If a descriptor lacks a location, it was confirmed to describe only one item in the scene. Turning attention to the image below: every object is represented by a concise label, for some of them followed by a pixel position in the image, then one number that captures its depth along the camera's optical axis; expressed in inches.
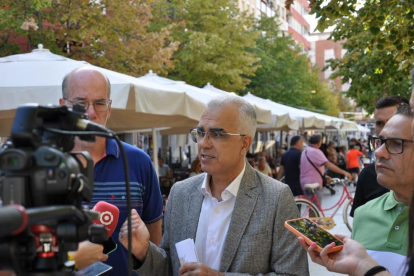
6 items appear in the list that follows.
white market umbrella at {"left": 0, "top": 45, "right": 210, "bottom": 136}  230.2
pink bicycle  459.2
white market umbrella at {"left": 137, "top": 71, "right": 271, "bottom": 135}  372.7
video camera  52.5
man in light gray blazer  105.7
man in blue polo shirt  113.6
